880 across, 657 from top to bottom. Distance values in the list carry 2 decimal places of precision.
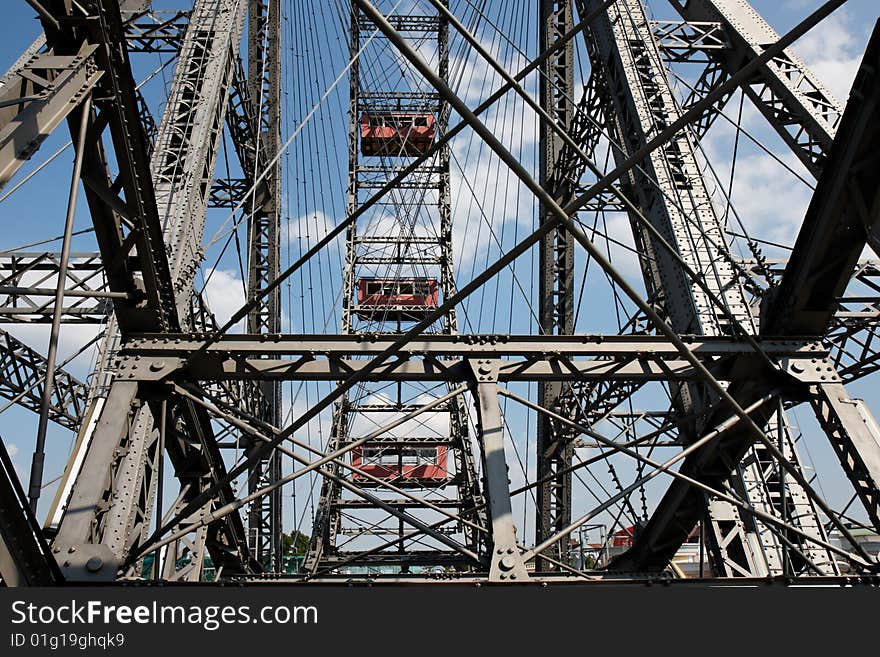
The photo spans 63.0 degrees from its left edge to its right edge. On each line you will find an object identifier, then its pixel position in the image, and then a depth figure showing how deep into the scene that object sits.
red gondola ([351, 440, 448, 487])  21.83
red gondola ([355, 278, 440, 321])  22.95
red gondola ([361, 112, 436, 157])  24.58
